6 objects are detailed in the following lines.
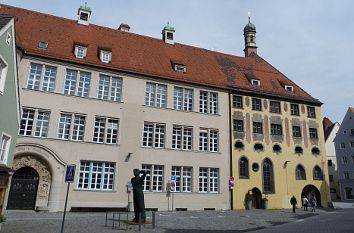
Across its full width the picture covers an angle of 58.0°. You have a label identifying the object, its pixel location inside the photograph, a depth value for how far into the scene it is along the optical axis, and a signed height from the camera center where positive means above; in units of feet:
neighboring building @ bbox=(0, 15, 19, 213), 40.34 +12.50
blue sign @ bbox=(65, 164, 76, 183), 38.60 +2.59
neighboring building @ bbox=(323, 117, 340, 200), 203.88 +28.74
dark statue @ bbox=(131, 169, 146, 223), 53.11 +0.39
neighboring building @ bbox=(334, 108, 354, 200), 185.26 +28.65
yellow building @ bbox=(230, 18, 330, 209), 99.76 +18.63
